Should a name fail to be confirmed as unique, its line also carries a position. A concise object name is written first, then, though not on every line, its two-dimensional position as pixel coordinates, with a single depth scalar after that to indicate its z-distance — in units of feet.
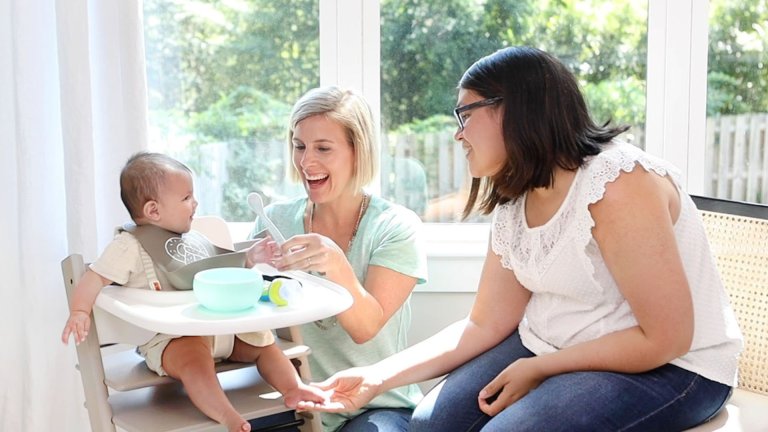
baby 5.45
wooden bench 6.14
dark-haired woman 5.00
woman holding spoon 6.52
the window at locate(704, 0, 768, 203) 7.77
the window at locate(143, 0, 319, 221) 7.93
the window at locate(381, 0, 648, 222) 7.87
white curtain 6.98
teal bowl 4.99
